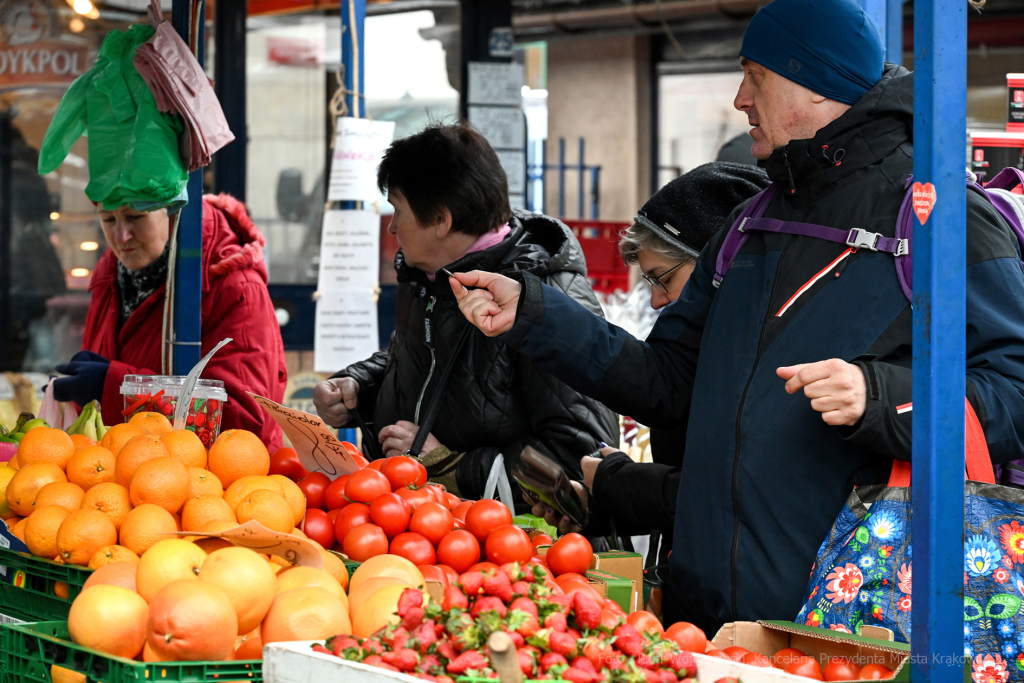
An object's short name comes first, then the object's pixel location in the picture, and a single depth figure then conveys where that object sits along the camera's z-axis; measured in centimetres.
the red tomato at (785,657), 178
